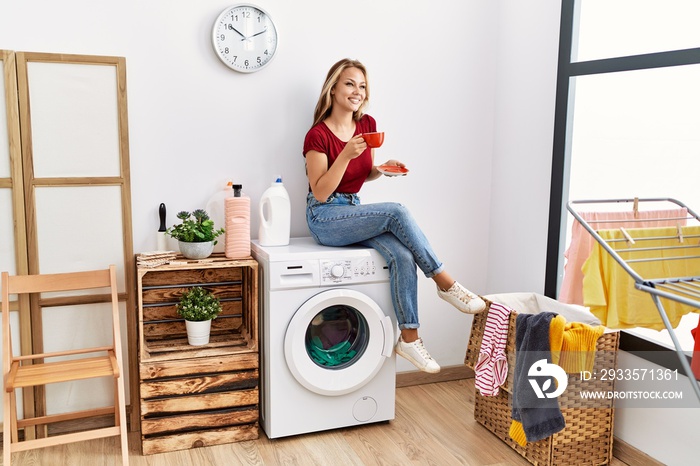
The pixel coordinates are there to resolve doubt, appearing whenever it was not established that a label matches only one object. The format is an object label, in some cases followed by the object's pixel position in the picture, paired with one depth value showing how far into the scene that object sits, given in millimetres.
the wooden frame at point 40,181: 2711
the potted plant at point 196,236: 2818
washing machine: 2809
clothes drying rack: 1710
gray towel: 2588
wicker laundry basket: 2613
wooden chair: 2479
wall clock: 2998
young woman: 2869
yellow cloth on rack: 2340
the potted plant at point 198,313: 2873
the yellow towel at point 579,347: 2580
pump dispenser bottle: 2922
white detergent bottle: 2996
